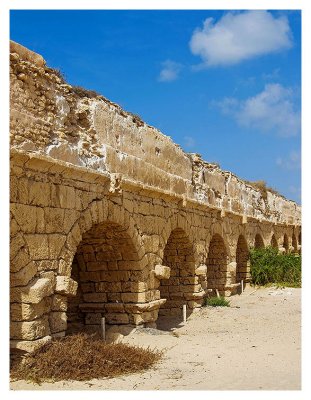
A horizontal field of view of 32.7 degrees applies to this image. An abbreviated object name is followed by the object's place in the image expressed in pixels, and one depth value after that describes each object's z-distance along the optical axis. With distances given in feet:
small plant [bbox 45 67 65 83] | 24.37
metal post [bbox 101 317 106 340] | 28.73
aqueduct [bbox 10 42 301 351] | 21.27
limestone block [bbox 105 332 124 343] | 27.98
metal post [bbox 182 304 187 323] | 37.45
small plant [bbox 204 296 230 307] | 45.03
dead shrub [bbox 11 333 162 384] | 19.61
